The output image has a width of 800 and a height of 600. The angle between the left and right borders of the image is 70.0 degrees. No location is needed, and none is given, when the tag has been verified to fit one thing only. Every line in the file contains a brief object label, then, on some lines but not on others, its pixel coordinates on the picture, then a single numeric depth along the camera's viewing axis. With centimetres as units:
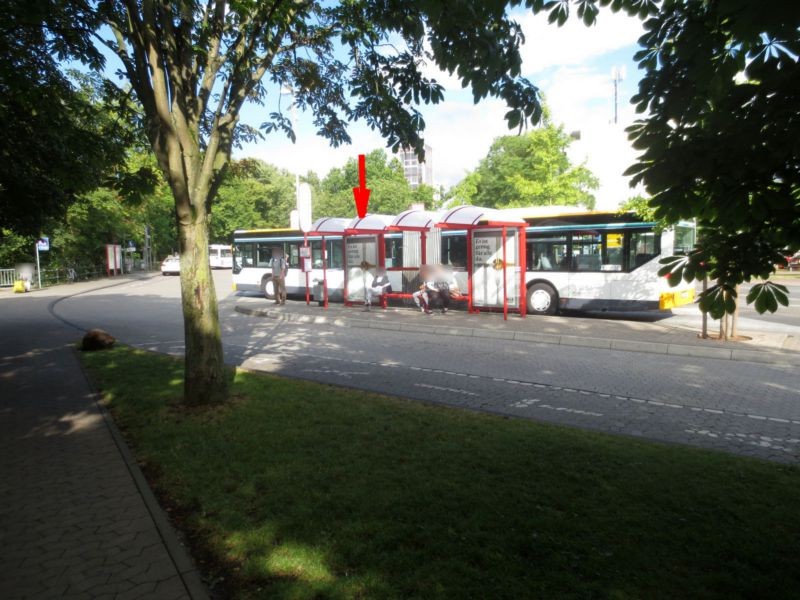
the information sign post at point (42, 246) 3170
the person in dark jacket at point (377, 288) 1847
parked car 4525
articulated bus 1447
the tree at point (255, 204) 6119
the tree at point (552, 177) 3322
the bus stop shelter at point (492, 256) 1600
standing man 2027
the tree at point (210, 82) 593
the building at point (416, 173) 14825
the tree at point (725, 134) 300
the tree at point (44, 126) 767
